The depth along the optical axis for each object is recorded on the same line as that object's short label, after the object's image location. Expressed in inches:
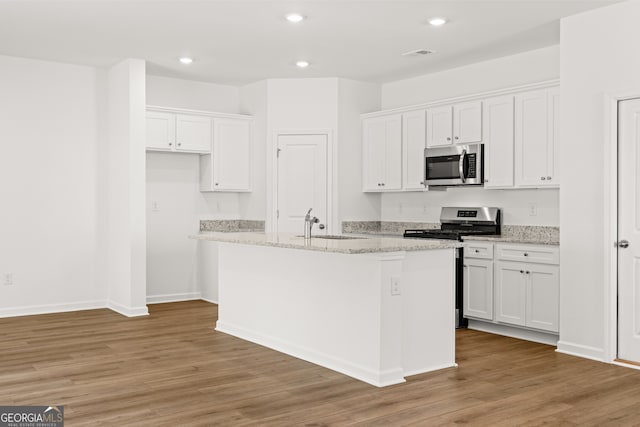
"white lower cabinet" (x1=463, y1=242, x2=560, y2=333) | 206.8
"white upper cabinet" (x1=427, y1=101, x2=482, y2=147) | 247.1
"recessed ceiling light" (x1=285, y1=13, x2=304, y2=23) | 199.3
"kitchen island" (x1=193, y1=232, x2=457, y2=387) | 161.2
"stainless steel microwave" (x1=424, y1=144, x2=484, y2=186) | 247.3
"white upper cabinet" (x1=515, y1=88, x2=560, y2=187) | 217.9
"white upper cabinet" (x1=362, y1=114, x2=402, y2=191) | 282.8
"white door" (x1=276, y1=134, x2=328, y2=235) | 296.7
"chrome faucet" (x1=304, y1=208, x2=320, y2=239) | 189.6
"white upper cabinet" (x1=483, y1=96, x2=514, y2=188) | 234.1
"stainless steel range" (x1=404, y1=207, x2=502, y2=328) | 237.0
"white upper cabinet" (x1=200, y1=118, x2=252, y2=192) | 302.2
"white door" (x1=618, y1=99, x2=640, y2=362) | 180.1
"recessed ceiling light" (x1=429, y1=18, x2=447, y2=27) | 202.5
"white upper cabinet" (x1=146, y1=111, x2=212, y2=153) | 280.7
